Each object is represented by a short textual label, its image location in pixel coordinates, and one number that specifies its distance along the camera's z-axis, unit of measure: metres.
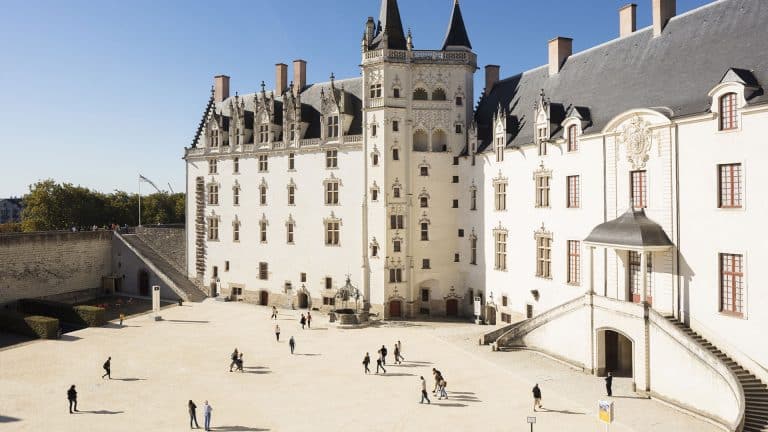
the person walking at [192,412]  20.00
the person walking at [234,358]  27.06
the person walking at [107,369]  26.02
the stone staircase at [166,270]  47.91
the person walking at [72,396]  21.83
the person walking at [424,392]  21.91
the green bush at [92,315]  37.78
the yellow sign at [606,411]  16.61
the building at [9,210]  170.25
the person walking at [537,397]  20.94
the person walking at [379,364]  26.26
